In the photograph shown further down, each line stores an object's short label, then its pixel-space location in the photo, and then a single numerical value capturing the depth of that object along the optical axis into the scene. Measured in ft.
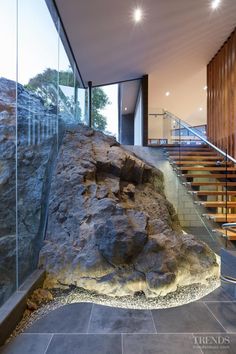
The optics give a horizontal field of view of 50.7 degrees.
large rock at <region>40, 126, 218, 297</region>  8.96
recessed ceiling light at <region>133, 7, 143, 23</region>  14.03
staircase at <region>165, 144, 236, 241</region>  12.86
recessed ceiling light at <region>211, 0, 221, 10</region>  14.33
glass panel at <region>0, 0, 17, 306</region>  8.11
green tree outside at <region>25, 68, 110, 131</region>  11.65
